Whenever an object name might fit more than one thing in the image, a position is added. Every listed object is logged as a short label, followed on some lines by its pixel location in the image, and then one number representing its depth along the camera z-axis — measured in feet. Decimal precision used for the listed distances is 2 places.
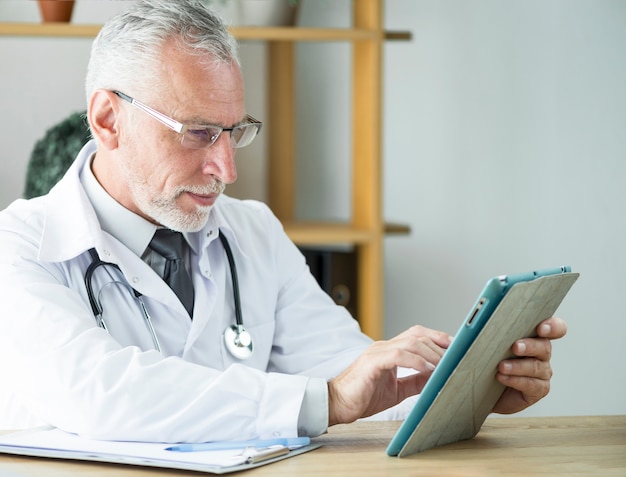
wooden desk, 3.69
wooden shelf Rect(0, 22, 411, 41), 9.25
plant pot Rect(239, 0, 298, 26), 9.70
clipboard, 3.68
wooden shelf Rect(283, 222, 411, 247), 9.62
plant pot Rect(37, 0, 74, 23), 9.48
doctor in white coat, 4.25
